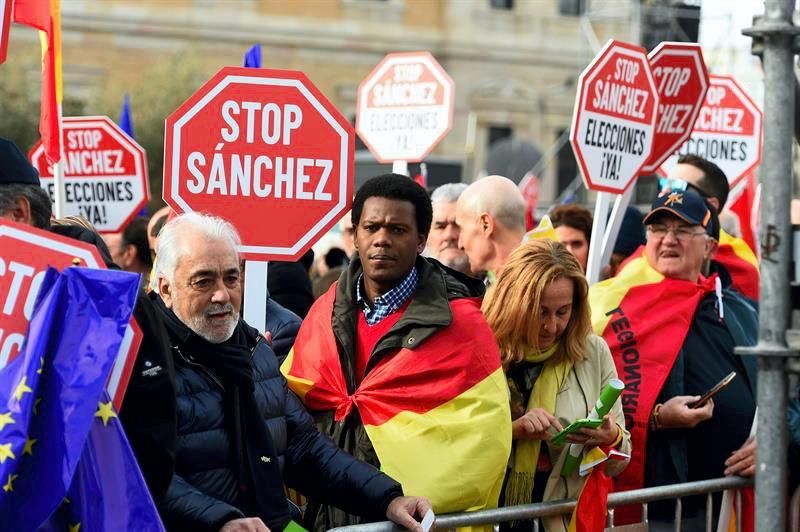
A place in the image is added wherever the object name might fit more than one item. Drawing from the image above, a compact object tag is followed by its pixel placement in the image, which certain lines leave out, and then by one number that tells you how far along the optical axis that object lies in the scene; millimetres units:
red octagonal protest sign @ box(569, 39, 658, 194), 6957
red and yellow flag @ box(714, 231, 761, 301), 7641
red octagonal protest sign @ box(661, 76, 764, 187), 10219
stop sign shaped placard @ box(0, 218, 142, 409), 3557
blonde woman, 5289
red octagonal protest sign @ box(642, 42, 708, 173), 7812
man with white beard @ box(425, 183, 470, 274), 7391
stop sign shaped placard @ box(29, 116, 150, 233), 8805
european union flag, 3453
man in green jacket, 4801
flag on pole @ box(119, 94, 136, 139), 10812
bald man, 6699
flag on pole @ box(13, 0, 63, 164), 6527
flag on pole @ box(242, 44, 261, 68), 7691
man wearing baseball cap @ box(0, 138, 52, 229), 4574
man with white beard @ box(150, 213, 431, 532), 4109
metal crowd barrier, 4719
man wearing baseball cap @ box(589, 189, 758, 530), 6031
